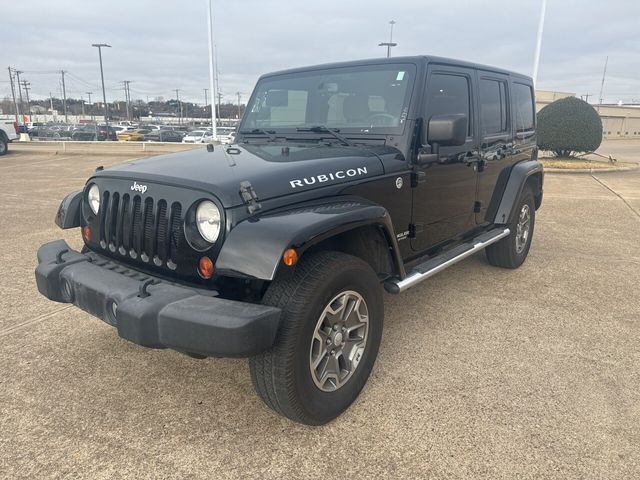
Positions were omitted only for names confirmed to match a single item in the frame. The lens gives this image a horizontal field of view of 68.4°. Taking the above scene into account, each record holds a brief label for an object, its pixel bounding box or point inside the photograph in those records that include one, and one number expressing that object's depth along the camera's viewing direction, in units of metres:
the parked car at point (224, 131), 37.64
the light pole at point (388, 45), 25.00
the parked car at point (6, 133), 18.92
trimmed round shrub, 14.85
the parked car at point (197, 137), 32.25
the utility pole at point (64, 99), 73.26
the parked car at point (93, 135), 35.86
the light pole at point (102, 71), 40.97
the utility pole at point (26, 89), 79.74
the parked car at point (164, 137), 35.22
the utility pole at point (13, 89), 58.41
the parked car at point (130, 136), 35.47
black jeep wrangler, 2.15
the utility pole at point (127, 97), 74.44
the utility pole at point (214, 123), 19.86
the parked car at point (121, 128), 47.81
